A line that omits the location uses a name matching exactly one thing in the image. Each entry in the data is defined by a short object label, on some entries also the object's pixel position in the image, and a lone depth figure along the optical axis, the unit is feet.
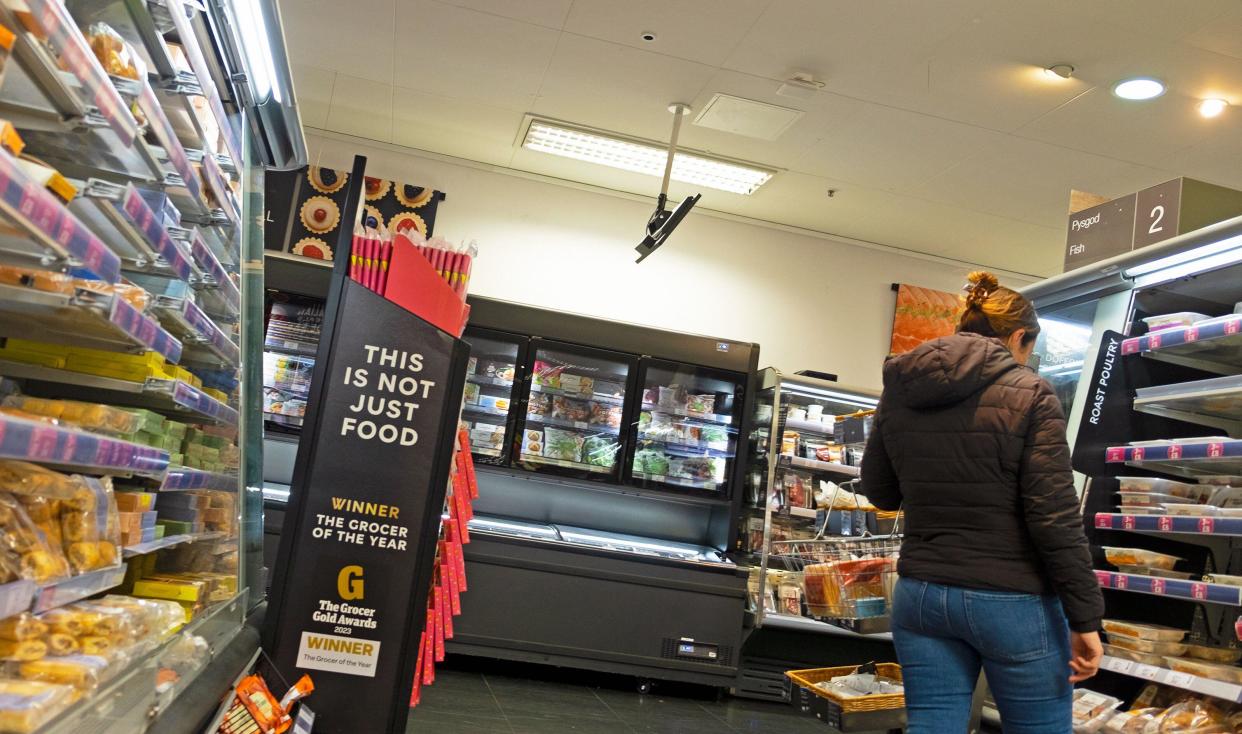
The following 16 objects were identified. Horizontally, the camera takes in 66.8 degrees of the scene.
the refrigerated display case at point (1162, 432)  9.02
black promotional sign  7.43
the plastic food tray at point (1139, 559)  9.38
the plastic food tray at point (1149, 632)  9.07
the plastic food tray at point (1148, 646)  8.98
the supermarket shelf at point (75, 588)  3.81
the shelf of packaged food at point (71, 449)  3.12
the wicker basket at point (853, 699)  9.95
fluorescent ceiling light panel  20.10
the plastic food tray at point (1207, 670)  8.19
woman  7.15
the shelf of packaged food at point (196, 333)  5.31
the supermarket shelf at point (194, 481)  5.62
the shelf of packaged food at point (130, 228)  3.89
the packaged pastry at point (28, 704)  3.28
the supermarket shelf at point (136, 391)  4.93
